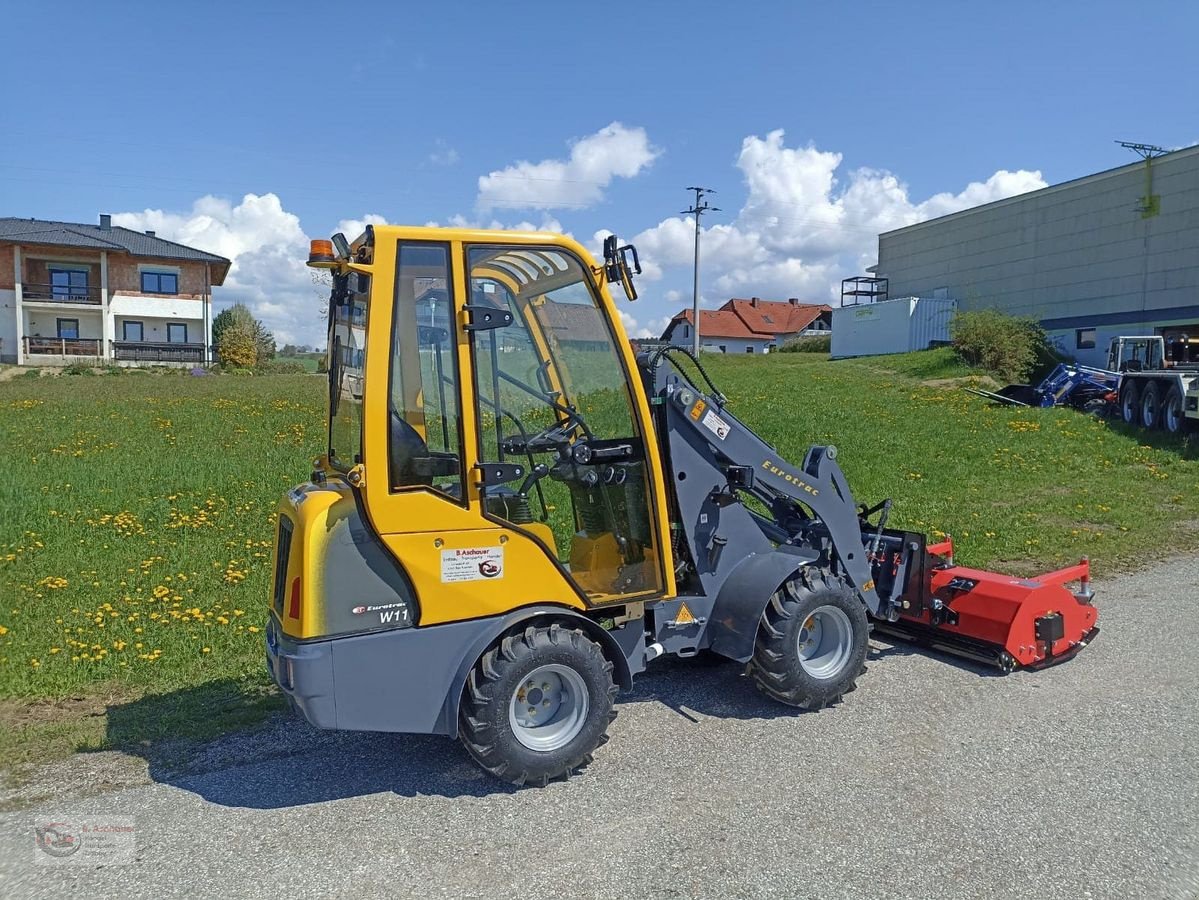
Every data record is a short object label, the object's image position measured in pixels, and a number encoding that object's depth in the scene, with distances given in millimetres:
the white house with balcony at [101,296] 44562
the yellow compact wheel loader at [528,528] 4094
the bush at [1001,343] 32406
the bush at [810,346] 56719
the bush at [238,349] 43531
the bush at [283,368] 41875
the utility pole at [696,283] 42050
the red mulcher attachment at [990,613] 5895
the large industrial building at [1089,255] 32750
